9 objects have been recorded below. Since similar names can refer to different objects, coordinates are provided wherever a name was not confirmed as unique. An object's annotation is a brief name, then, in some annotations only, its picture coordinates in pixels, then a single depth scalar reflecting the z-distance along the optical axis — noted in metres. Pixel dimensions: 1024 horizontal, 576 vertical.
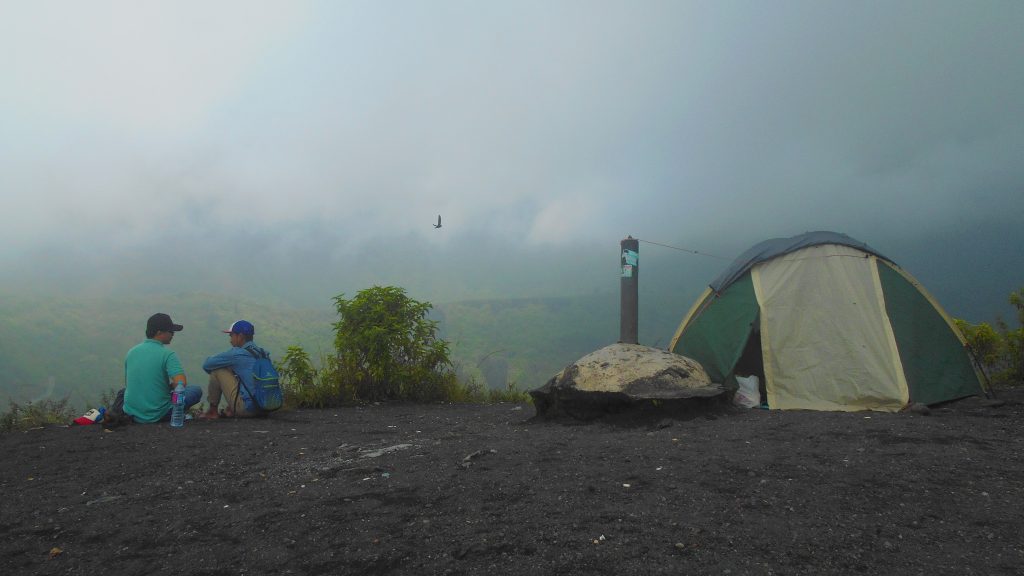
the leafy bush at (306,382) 9.68
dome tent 7.30
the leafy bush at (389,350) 10.04
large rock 6.66
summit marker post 10.00
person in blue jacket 7.65
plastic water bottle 7.04
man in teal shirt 7.14
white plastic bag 7.54
